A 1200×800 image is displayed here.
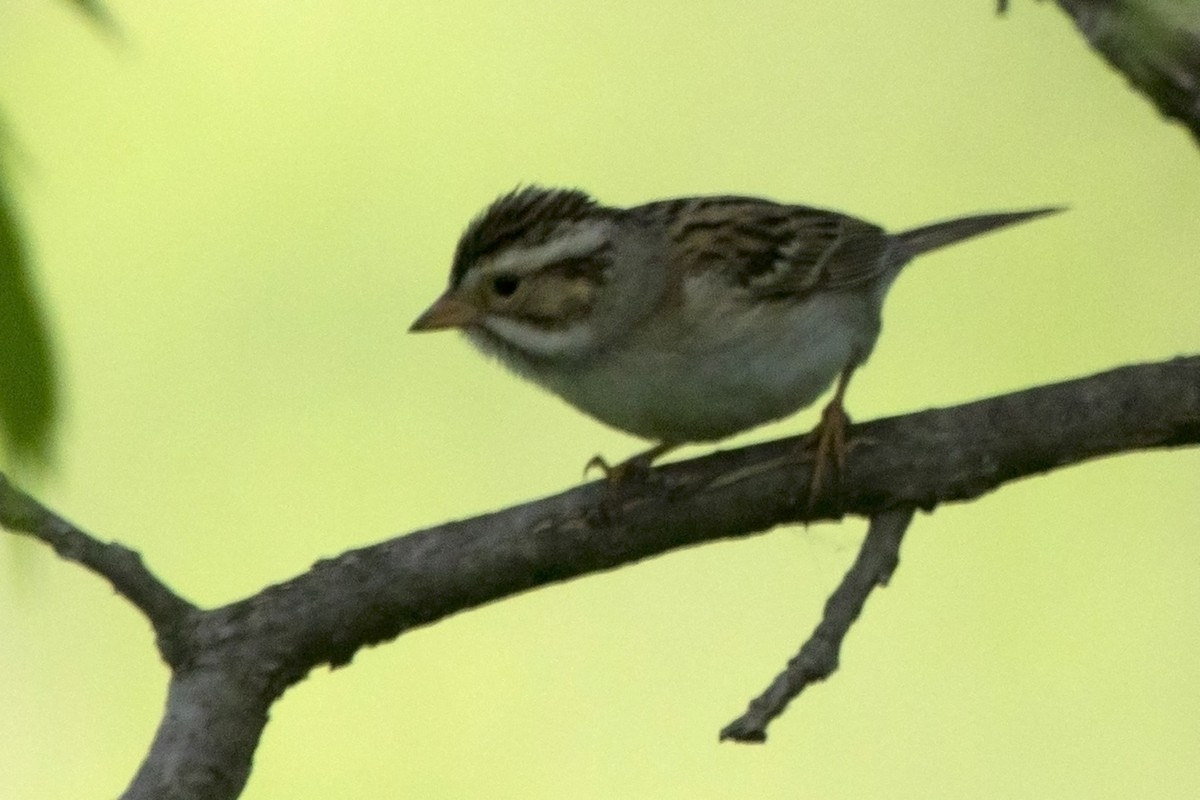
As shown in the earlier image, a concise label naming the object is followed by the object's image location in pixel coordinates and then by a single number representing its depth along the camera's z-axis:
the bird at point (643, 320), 3.08
